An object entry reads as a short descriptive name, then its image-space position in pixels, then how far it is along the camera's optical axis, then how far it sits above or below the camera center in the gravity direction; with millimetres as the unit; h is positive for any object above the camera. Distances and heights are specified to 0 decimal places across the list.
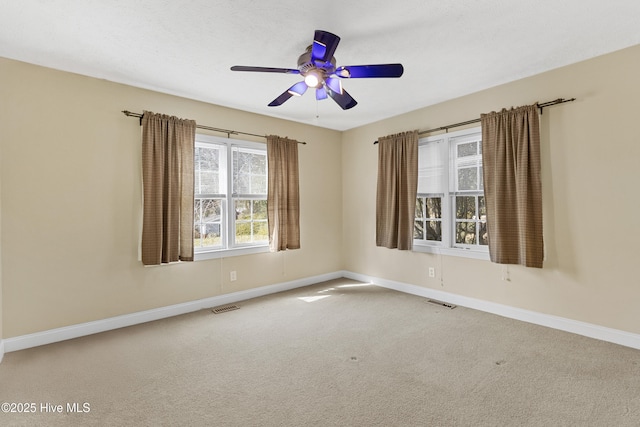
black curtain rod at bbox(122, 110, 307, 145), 3426 +1211
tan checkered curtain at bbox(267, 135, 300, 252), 4555 +389
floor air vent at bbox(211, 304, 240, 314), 3861 -1117
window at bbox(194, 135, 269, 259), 4047 +325
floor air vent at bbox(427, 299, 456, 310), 3959 -1112
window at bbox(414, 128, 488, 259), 3920 +299
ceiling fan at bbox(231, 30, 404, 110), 2170 +1159
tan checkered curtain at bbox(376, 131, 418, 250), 4371 +432
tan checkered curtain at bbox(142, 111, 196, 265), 3444 +388
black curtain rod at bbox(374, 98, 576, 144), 3154 +1203
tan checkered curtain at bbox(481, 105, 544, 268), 3262 +359
